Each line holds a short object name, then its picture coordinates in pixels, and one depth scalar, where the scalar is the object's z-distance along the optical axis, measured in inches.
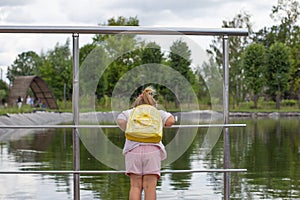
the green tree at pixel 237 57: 2303.2
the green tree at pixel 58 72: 2290.8
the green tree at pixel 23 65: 3162.2
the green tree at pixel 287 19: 2390.5
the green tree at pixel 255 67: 2196.4
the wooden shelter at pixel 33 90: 1775.3
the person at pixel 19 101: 1593.3
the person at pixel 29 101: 1846.7
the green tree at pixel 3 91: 2237.6
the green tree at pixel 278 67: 2187.5
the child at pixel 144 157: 157.3
